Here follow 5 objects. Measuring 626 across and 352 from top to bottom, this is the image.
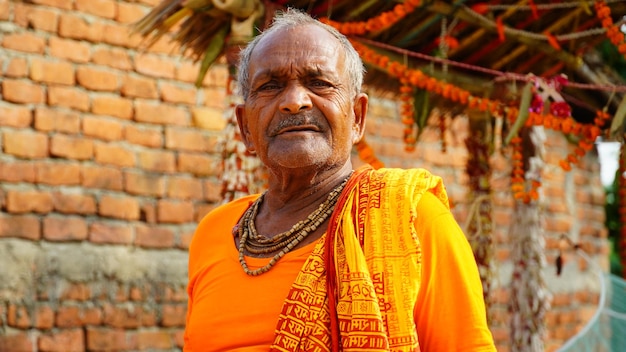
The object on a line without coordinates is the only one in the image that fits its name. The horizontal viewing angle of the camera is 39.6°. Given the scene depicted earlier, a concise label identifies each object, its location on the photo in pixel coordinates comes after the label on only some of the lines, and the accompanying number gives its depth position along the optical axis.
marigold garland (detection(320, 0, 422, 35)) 3.00
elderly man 1.61
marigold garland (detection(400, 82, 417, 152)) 3.25
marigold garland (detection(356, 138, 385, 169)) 3.16
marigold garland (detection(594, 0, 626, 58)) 2.88
